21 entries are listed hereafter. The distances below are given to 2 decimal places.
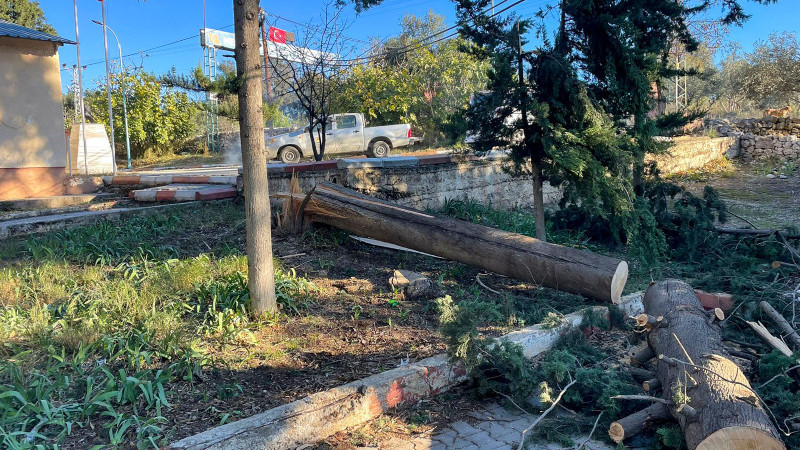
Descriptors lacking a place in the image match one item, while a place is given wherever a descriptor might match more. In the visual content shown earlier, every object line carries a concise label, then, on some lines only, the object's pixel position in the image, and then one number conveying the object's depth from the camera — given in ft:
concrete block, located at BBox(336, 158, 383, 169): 24.54
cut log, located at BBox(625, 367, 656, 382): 12.14
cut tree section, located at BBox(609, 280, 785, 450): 8.43
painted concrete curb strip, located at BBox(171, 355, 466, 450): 9.05
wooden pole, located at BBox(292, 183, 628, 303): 15.69
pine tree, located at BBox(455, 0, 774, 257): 17.54
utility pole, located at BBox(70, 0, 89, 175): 56.38
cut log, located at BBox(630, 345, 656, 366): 12.97
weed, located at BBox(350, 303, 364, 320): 14.89
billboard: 37.63
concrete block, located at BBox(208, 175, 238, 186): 29.58
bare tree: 35.70
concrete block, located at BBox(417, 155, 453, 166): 27.45
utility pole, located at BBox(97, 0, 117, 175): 60.55
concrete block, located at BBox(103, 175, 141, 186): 31.40
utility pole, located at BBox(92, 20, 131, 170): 68.13
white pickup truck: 59.06
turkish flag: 67.60
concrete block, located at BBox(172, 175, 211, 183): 31.07
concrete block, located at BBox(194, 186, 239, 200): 26.50
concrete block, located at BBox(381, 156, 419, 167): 26.27
